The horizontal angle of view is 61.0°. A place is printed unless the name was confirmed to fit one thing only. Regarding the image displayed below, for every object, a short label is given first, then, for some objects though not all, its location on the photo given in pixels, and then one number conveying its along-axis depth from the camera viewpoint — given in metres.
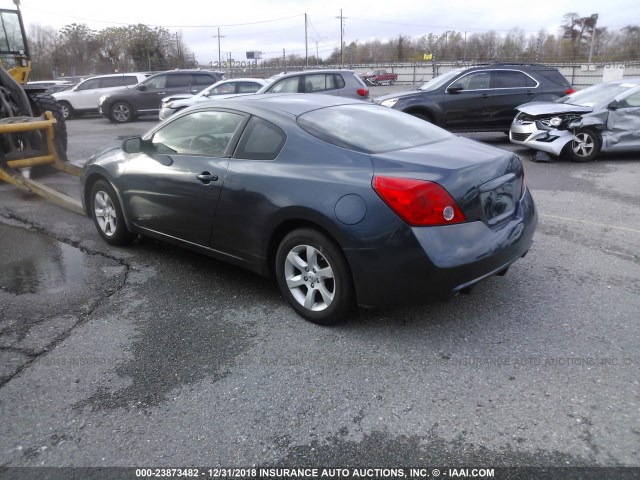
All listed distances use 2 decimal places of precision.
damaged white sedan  9.64
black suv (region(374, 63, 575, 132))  11.66
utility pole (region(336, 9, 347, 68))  66.59
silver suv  13.66
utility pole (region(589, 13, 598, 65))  42.45
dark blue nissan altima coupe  3.35
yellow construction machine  7.68
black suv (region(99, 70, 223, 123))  19.19
